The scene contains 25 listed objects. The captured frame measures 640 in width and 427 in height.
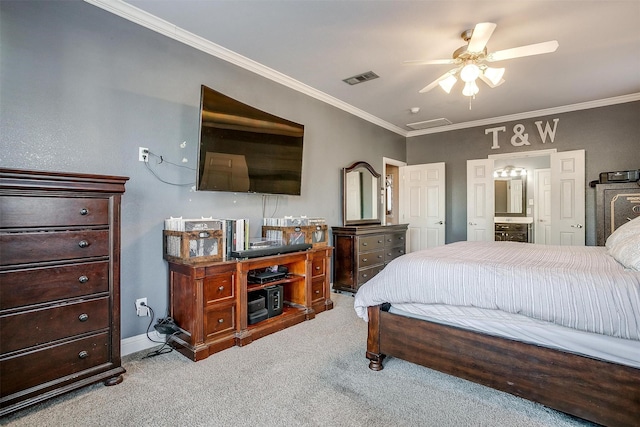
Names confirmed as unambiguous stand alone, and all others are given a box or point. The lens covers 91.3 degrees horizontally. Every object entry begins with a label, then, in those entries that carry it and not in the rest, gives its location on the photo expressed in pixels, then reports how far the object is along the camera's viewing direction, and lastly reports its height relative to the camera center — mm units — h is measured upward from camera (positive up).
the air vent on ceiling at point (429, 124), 5195 +1583
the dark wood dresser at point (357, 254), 4055 -513
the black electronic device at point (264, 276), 2812 -556
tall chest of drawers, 1560 -371
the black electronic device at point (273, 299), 2836 -762
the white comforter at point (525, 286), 1396 -364
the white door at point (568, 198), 4359 +256
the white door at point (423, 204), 5512 +219
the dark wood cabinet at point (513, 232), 6297 -322
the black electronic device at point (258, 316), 2666 -871
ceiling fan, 2348 +1291
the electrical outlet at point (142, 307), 2396 -707
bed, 1399 -564
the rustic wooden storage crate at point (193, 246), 2312 -230
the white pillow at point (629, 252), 1575 -199
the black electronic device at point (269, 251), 2568 -309
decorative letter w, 4633 +1271
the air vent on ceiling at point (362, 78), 3451 +1567
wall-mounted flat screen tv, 2541 +623
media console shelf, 2266 -694
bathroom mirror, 6418 +428
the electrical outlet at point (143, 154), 2426 +479
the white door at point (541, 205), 6086 +218
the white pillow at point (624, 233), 2104 -115
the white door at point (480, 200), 5055 +257
